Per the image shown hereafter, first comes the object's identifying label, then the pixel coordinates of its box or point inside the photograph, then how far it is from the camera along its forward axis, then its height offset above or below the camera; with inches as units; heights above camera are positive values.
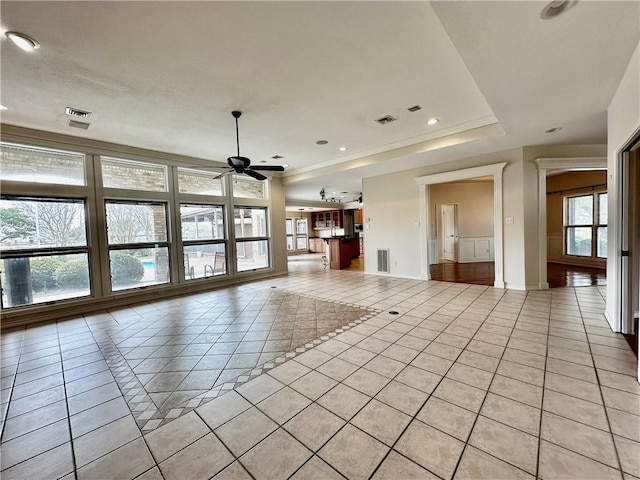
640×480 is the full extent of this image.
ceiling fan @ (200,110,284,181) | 143.7 +39.7
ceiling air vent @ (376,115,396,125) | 152.5 +64.9
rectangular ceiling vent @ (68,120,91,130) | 148.2 +66.6
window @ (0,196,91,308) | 153.8 -4.6
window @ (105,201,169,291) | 191.9 -3.5
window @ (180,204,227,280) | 228.1 -3.2
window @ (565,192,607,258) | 266.1 -2.9
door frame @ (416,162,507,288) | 200.5 +18.3
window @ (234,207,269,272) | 267.1 -3.5
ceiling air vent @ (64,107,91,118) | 133.5 +66.7
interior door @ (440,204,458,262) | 328.5 -5.6
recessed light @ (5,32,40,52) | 82.9 +65.3
